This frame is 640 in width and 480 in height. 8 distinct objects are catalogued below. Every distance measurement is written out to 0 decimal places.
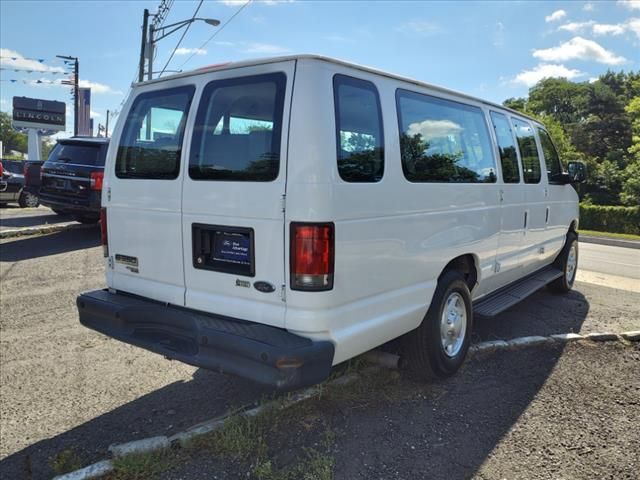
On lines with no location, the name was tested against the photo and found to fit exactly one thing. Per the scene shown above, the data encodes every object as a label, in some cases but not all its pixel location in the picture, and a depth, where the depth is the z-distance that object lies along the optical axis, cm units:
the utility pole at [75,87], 3434
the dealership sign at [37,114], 4866
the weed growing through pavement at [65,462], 300
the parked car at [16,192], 1492
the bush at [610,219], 2714
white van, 289
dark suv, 947
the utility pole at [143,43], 1970
